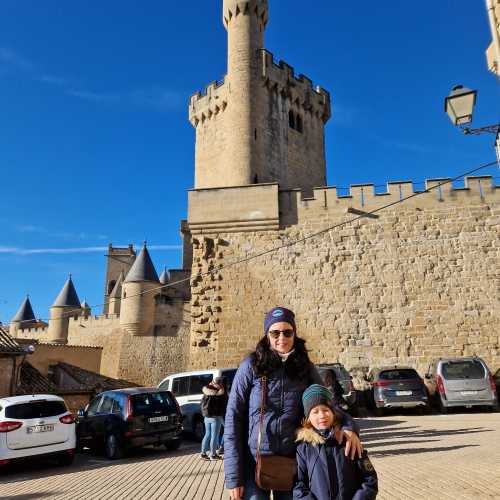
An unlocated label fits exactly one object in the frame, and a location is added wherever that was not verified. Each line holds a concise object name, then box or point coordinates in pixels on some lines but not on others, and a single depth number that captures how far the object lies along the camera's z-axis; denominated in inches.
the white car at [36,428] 276.2
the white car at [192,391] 388.8
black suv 320.2
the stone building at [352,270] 538.9
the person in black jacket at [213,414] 290.0
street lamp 254.9
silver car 422.3
